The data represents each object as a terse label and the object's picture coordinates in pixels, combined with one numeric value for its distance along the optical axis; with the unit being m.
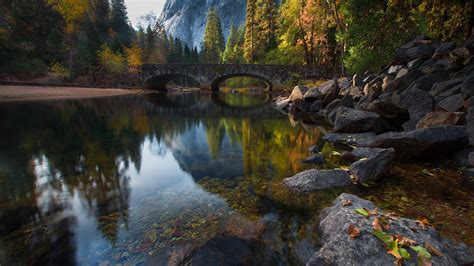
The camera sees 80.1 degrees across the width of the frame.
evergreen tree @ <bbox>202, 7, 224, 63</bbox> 83.50
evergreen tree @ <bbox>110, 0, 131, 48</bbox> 66.44
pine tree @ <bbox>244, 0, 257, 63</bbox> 54.16
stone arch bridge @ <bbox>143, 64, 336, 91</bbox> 39.53
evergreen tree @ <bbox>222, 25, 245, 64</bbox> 71.56
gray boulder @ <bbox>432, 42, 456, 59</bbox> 12.59
